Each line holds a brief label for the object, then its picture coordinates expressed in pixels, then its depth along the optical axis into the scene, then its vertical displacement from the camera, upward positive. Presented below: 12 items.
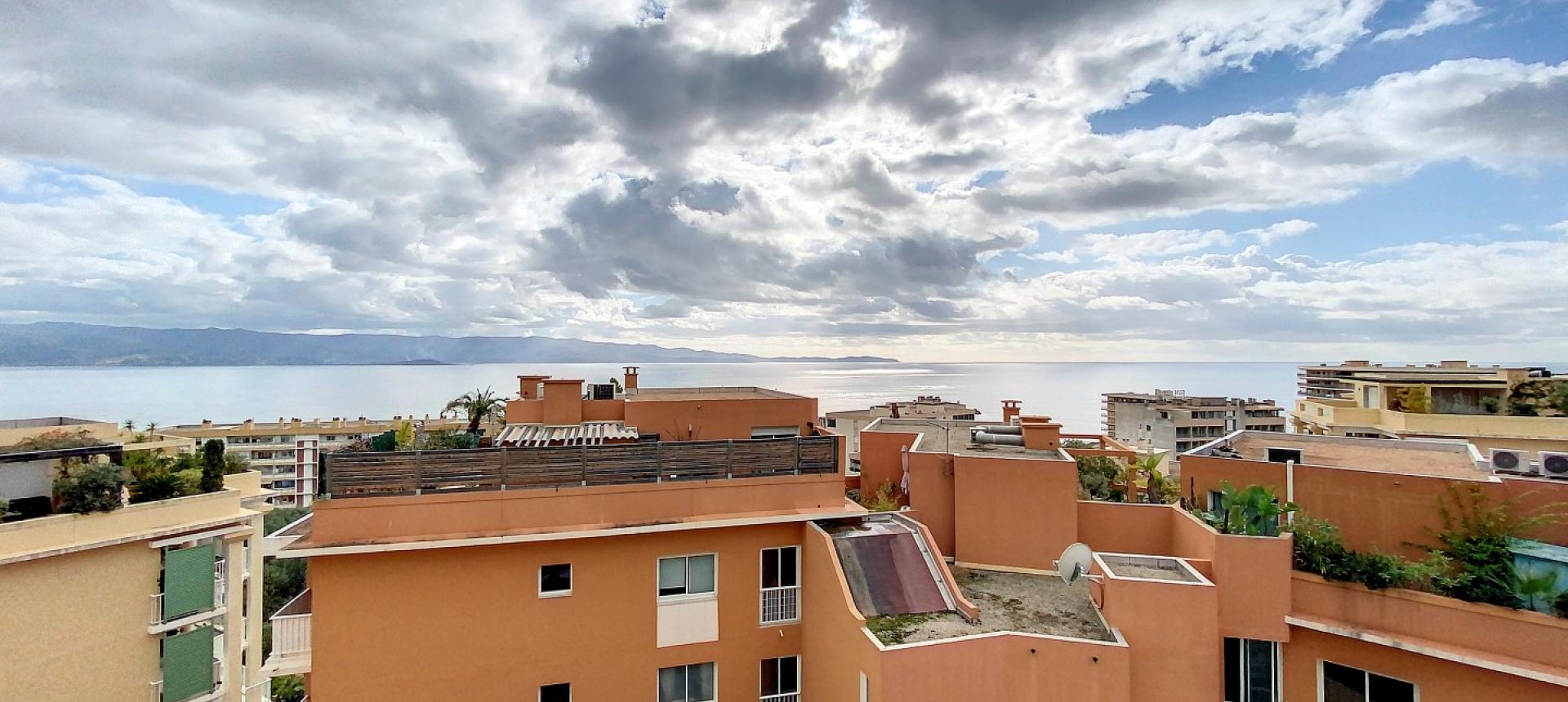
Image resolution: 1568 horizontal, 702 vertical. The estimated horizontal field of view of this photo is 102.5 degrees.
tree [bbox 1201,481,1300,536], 10.70 -2.43
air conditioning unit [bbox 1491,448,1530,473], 12.13 -1.77
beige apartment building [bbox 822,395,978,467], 58.47 -4.25
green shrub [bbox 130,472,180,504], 15.75 -2.88
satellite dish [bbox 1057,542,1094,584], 11.20 -3.42
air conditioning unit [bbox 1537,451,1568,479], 11.21 -1.71
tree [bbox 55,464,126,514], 14.08 -2.59
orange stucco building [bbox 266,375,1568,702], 9.24 -3.84
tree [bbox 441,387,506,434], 18.30 -1.02
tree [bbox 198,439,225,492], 17.23 -2.56
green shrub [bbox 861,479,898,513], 13.68 -2.93
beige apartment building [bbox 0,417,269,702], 13.29 -5.18
